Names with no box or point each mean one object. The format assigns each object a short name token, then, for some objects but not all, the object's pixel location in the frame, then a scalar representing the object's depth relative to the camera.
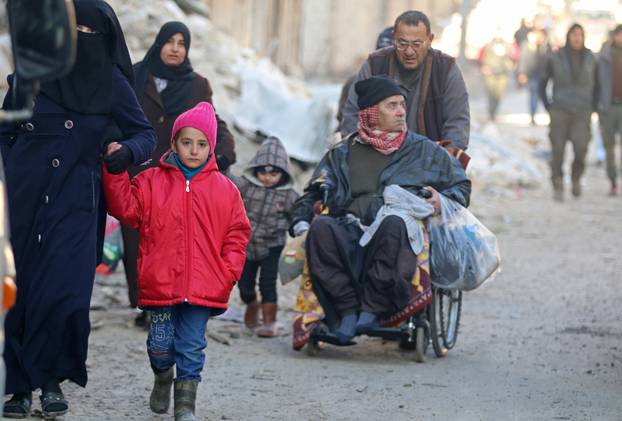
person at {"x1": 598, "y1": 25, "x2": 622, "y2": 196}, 31.40
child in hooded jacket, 16.35
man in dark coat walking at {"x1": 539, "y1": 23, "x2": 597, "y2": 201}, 30.16
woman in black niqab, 10.98
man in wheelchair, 14.42
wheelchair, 14.71
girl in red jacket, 11.38
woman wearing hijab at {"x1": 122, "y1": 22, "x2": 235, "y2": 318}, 15.42
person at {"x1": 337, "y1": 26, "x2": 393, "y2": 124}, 18.36
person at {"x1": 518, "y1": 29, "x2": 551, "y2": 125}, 50.80
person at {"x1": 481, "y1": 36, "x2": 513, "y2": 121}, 49.06
